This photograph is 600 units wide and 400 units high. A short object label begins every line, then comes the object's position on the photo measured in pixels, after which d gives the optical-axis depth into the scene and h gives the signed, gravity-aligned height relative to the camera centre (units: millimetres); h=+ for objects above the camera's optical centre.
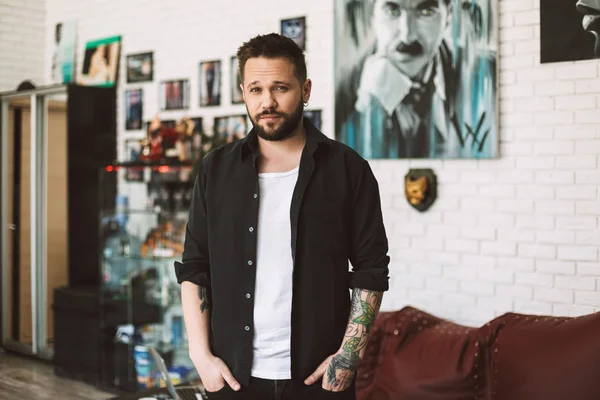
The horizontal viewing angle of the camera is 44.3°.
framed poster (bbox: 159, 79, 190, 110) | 5484 +782
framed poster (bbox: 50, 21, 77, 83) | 6422 +1289
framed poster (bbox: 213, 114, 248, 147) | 5081 +492
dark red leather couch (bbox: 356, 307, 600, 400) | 3018 -716
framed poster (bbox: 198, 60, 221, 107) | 5258 +830
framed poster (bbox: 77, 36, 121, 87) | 6008 +1135
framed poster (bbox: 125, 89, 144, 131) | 5836 +714
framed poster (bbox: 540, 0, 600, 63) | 3451 +798
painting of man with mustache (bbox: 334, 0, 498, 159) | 3826 +664
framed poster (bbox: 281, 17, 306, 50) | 4711 +1090
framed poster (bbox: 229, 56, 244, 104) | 5117 +790
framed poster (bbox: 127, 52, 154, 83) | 5742 +1035
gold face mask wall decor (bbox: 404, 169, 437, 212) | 4016 +48
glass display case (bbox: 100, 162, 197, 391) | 5074 -550
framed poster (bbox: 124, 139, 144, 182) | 5559 +329
